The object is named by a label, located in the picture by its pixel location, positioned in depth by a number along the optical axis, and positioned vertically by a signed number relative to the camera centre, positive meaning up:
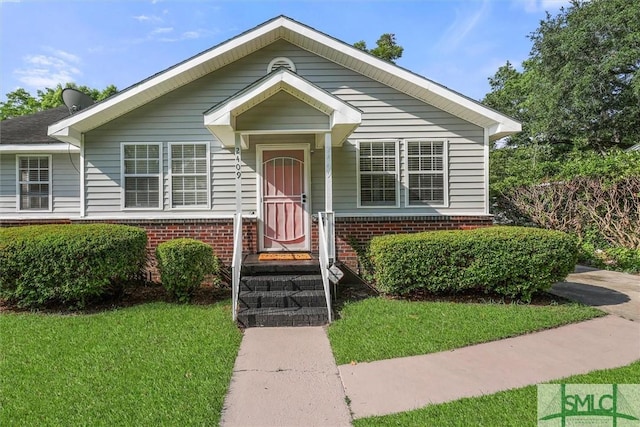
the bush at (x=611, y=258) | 8.97 -1.22
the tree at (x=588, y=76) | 16.92 +6.72
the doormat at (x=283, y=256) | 6.95 -0.90
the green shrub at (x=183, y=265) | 6.04 -0.92
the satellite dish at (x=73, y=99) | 8.97 +2.82
